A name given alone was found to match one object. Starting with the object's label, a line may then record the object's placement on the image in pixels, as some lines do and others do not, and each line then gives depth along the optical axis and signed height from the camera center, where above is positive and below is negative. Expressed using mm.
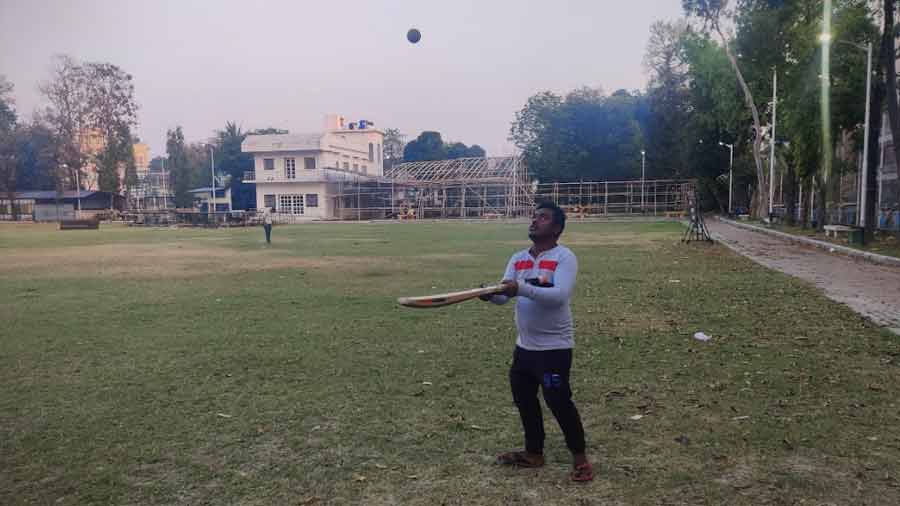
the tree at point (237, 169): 71875 +4211
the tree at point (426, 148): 86188 +7586
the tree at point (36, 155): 64688 +5612
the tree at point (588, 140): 62562 +6036
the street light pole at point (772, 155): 33238 +2326
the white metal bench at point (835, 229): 21405 -1141
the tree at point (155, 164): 122438 +8551
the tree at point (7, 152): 61188 +5603
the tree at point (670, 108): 57750 +8452
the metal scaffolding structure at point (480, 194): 57906 +778
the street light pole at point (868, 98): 19748 +3138
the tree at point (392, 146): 97750 +8935
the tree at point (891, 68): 17906 +3658
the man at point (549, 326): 3506 -710
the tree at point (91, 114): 63406 +9678
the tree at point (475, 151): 98688 +8485
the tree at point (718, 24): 37562 +10888
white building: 59906 +3116
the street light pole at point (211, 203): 72050 +350
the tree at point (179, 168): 69562 +4324
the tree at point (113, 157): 63969 +5235
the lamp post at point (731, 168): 50341 +2482
